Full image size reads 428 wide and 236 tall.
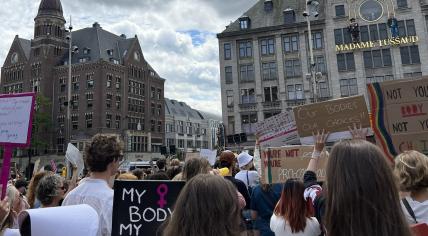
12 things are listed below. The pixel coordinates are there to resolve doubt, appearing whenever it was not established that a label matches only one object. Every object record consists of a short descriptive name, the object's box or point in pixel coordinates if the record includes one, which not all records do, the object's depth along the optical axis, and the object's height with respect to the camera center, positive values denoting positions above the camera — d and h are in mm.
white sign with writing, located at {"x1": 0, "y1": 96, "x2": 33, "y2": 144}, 3926 +549
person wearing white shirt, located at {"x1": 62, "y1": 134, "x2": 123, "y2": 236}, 3756 -106
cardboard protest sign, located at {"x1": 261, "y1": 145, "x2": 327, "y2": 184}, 5824 -25
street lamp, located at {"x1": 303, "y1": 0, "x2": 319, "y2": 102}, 28672 +11503
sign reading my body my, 3709 -375
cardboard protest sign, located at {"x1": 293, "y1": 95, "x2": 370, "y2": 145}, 4863 +555
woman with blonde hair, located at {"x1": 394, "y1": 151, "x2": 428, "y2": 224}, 3219 -225
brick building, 69125 +17057
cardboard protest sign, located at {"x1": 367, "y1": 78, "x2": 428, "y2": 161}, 4719 +485
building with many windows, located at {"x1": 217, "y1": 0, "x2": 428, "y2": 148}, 41906 +12465
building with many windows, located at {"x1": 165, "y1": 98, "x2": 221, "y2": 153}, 95000 +10589
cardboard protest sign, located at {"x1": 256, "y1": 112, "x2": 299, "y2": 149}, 5546 +476
